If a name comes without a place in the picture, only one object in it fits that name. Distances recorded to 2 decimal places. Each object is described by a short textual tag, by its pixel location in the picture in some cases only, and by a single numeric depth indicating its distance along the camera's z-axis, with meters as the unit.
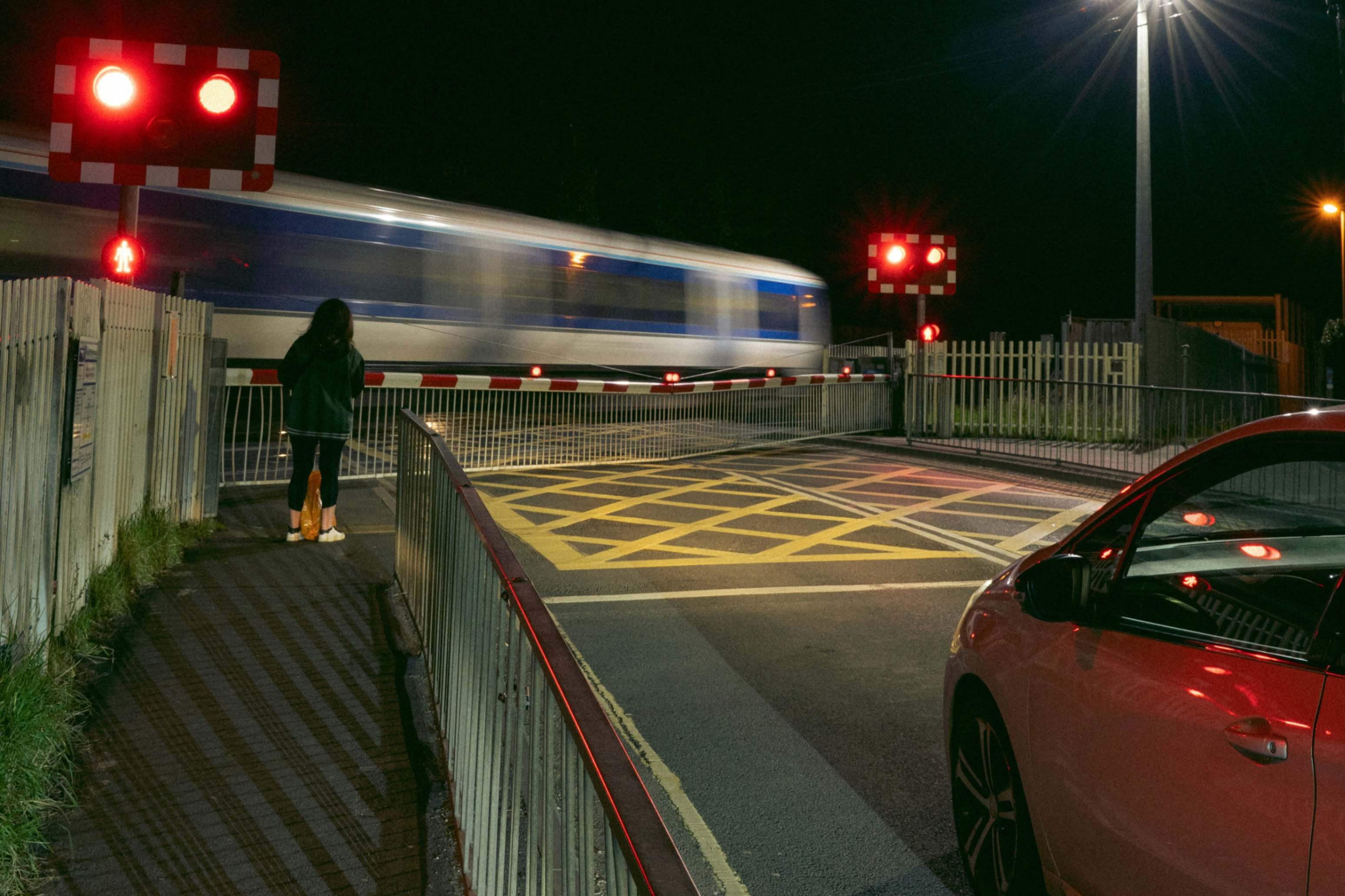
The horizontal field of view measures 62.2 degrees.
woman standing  7.81
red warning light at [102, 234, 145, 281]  7.25
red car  2.05
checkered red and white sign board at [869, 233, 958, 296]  16.14
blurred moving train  14.95
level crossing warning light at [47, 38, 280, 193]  6.80
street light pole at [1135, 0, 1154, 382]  15.79
